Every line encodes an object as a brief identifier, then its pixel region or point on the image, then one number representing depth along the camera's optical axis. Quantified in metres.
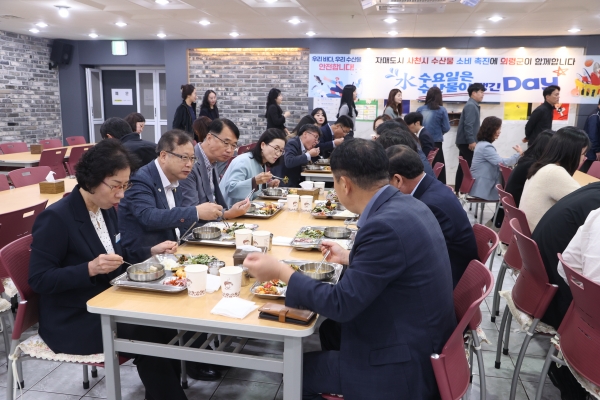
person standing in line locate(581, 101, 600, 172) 7.59
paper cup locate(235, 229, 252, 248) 2.38
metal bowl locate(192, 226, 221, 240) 2.53
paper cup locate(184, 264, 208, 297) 1.80
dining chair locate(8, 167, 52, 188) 4.11
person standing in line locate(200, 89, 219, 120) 8.23
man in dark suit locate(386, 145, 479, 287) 2.29
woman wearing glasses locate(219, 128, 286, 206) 3.65
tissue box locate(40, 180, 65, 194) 3.72
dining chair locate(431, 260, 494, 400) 1.55
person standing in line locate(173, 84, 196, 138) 7.37
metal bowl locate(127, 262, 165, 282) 1.89
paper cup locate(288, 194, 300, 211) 3.40
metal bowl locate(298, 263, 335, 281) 1.89
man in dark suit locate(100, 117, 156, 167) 4.15
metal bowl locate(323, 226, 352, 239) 2.63
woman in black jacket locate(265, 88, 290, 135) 7.76
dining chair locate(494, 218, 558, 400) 2.20
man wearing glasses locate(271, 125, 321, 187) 4.90
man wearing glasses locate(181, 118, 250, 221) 3.02
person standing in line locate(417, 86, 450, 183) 7.25
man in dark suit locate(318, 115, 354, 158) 6.34
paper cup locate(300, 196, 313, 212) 3.33
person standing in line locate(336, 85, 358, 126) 7.67
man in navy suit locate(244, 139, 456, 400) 1.50
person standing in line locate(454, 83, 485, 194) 7.28
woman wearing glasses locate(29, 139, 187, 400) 1.88
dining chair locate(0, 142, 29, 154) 6.59
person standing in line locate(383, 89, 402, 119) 7.32
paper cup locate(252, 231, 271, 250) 2.35
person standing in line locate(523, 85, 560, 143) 6.69
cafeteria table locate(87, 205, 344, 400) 1.60
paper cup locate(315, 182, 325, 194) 4.10
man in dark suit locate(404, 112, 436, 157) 5.89
